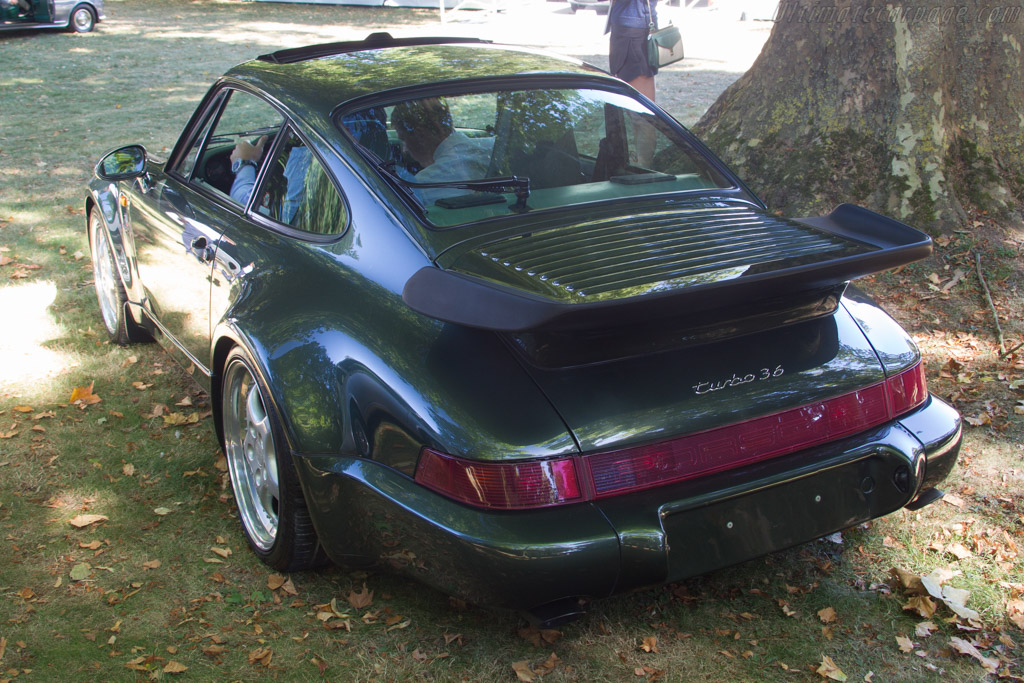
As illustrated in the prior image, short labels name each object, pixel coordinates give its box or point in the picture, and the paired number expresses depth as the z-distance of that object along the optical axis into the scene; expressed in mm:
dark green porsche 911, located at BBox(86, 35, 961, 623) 2373
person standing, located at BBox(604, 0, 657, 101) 8156
